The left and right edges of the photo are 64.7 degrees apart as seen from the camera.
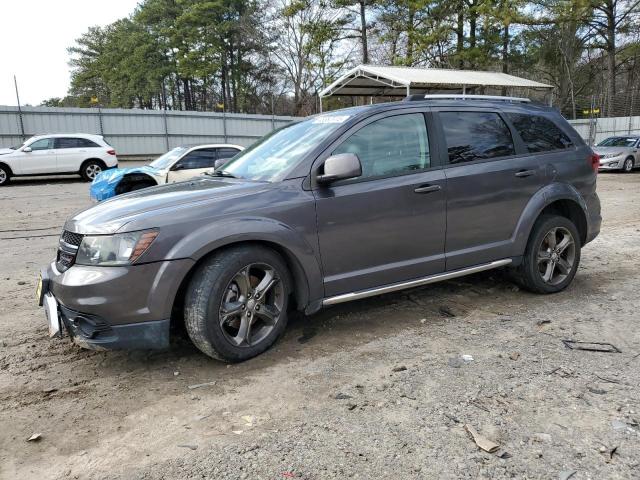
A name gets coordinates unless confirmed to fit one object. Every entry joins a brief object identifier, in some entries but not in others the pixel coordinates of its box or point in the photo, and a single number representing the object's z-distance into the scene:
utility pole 23.00
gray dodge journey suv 3.05
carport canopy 19.13
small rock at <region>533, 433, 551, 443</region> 2.47
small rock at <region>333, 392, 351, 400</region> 2.92
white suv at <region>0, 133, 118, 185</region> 16.55
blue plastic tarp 9.81
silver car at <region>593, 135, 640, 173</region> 19.23
